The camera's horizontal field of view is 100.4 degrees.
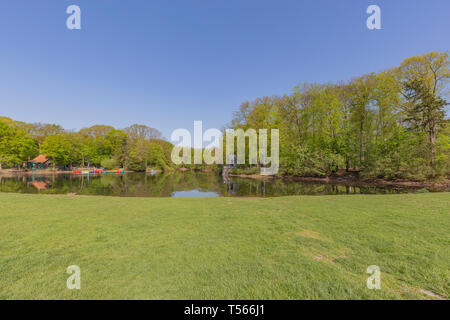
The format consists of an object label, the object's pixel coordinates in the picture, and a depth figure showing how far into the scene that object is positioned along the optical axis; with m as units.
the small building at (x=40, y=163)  49.81
